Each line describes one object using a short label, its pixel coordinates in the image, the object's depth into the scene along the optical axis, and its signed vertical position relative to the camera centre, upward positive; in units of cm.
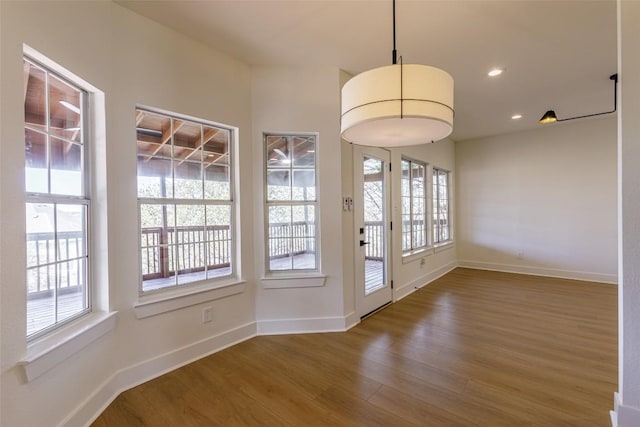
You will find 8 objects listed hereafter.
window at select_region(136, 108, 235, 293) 222 +13
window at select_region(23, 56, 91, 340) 150 +11
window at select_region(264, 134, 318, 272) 291 +11
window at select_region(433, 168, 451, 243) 548 +6
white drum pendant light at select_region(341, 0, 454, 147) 117 +50
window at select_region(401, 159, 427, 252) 450 +7
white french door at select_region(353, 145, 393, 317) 317 -20
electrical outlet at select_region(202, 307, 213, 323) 246 -92
